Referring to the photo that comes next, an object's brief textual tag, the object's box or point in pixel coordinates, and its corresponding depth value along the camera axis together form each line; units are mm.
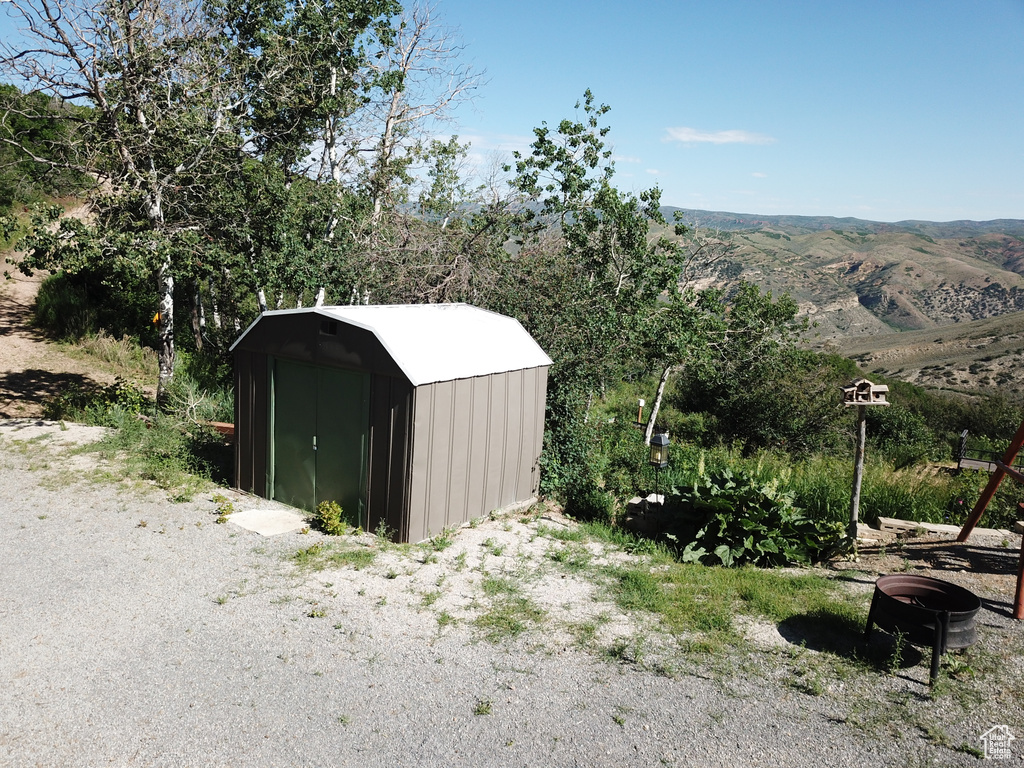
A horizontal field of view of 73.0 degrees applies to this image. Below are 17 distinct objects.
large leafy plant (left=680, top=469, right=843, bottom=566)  7046
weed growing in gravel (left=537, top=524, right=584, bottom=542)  7711
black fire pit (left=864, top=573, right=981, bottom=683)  4816
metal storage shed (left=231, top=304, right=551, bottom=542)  7125
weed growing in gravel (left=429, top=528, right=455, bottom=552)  7145
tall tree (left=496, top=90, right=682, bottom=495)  9656
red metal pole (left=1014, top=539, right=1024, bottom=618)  5707
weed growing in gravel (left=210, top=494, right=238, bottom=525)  7656
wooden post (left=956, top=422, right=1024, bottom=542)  6160
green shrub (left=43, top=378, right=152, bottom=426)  11555
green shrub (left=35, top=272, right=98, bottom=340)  15531
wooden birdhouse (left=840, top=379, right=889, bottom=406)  6883
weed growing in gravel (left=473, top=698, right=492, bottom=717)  4426
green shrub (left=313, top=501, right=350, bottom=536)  7398
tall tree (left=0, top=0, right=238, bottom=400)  10492
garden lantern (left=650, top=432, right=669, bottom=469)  7750
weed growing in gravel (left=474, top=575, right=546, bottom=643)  5496
